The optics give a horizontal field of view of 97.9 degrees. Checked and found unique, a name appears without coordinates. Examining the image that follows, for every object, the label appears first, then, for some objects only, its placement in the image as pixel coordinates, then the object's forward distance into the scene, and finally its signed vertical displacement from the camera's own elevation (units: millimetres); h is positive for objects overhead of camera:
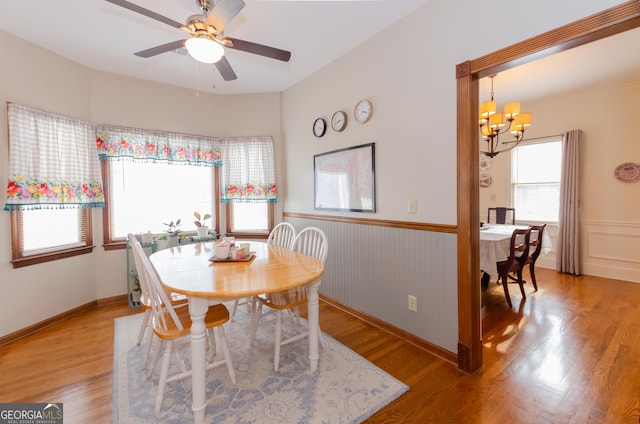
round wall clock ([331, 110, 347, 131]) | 2868 +885
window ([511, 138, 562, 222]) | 4434 +381
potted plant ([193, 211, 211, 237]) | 3394 -256
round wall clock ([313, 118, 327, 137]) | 3141 +902
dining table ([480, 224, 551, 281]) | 2764 -476
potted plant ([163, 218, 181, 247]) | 3285 -298
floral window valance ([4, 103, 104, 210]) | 2431 +447
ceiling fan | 1506 +1066
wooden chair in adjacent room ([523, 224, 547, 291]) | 3255 -545
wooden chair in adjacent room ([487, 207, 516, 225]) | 4305 -197
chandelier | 3113 +963
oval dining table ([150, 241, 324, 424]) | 1435 -417
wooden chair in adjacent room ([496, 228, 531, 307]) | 2910 -616
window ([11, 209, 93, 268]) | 2500 -259
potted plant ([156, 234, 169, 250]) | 3178 -407
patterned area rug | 1526 -1138
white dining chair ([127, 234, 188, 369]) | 1825 -692
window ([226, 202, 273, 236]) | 3930 -169
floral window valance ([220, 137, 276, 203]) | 3824 +507
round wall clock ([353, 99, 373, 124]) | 2566 +892
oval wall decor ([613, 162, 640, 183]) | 3625 +390
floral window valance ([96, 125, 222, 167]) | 3143 +750
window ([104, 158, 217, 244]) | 3262 +153
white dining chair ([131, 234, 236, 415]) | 1481 -693
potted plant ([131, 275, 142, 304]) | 3090 -922
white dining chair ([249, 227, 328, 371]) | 1903 -668
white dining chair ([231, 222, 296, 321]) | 2686 -314
